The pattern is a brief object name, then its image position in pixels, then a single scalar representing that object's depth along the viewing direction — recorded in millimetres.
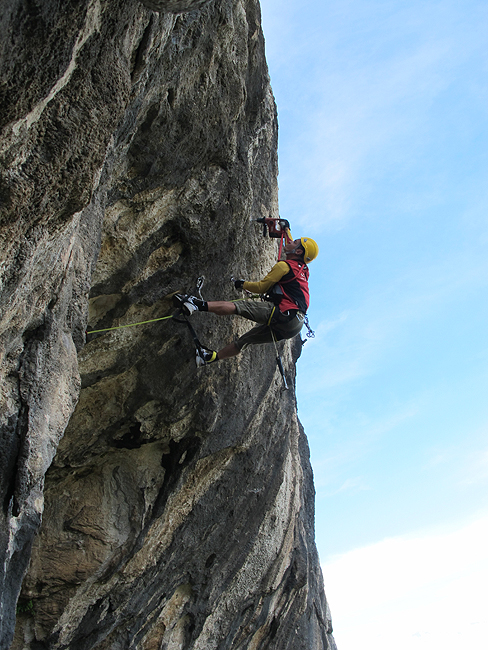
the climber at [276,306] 6688
